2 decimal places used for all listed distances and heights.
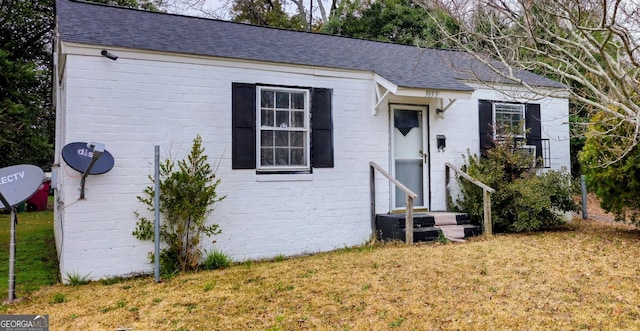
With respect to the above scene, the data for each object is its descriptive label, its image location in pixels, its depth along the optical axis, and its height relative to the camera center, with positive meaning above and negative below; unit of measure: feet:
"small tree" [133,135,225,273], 18.79 -1.33
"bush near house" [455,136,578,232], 24.39 -0.82
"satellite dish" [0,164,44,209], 15.02 -0.07
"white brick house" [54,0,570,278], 18.29 +2.79
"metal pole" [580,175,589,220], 32.65 -1.88
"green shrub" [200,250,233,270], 19.80 -3.79
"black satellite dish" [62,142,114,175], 16.94 +0.85
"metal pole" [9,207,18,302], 15.11 -2.80
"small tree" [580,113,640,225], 21.97 +0.16
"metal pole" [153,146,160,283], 17.35 -1.61
